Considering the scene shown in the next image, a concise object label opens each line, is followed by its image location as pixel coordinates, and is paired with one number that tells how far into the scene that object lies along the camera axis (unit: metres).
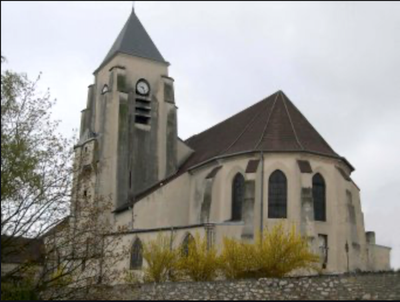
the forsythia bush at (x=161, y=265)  24.67
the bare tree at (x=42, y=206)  15.80
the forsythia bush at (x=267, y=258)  22.88
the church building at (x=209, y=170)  30.09
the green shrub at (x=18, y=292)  16.00
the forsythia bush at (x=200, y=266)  23.75
